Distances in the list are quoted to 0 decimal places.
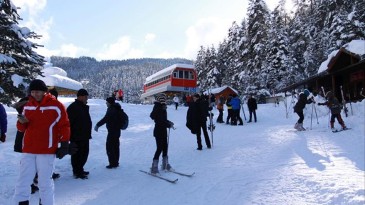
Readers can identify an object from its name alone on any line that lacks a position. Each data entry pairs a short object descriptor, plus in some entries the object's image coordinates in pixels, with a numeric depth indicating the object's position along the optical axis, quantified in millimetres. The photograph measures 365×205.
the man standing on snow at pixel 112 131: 9031
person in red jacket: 4840
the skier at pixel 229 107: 20183
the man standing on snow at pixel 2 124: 6547
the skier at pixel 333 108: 14297
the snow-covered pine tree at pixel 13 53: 13305
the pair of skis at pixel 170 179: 7418
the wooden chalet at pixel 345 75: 24078
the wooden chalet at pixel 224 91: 47034
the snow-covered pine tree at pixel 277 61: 40844
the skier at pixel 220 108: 21572
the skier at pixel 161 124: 8430
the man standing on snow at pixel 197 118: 11672
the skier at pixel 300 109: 15484
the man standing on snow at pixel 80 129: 7707
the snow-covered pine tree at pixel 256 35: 43531
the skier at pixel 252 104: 21125
